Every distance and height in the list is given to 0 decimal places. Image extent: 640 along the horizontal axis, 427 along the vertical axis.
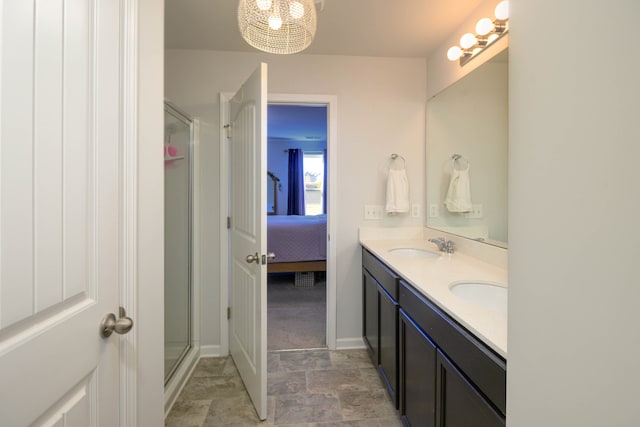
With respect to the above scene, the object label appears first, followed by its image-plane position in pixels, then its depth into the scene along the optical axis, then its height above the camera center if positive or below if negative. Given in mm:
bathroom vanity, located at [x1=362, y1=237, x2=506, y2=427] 835 -477
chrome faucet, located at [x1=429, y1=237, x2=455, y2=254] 2012 -233
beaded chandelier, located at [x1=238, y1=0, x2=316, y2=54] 1138 +734
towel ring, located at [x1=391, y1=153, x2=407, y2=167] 2450 +412
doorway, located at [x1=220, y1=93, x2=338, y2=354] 2334 +37
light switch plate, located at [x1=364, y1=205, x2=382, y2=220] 2475 -24
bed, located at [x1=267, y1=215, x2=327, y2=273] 3918 -493
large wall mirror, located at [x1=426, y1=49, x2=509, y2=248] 1612 +342
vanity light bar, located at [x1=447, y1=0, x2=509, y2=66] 1505 +952
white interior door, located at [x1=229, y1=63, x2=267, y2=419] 1644 -165
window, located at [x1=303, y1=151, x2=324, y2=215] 7082 +662
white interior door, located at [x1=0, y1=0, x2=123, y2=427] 563 -5
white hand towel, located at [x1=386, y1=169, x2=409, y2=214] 2383 +125
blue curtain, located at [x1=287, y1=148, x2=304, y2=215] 6941 +555
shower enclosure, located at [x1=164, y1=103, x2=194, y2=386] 1946 -210
